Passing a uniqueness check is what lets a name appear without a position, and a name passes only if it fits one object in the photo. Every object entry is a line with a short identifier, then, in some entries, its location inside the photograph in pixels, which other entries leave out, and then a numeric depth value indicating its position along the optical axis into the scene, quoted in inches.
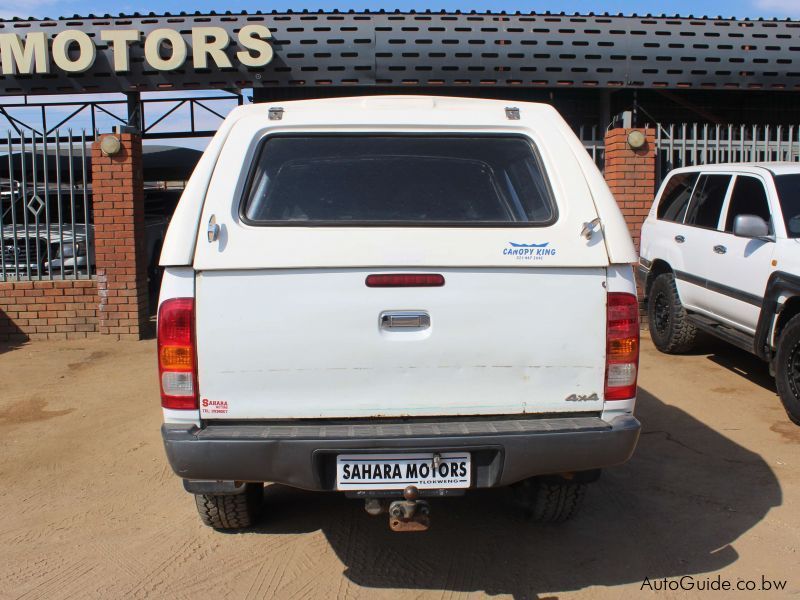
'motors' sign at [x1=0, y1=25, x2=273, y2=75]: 384.2
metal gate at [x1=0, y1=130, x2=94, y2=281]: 323.9
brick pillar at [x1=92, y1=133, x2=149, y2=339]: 322.3
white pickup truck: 114.3
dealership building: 332.2
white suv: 212.2
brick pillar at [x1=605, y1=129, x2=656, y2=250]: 337.1
